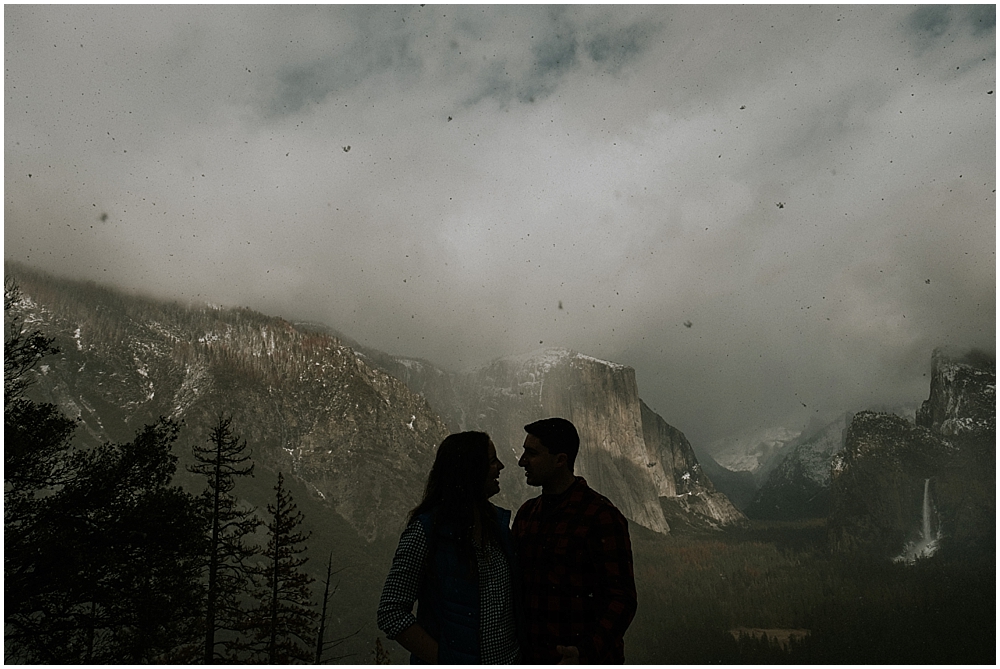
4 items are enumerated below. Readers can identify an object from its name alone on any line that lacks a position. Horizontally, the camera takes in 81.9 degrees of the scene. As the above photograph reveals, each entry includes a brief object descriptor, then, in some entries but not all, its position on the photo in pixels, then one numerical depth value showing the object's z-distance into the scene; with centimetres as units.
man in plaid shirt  365
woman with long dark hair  343
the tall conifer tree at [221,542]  1395
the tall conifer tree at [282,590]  1662
